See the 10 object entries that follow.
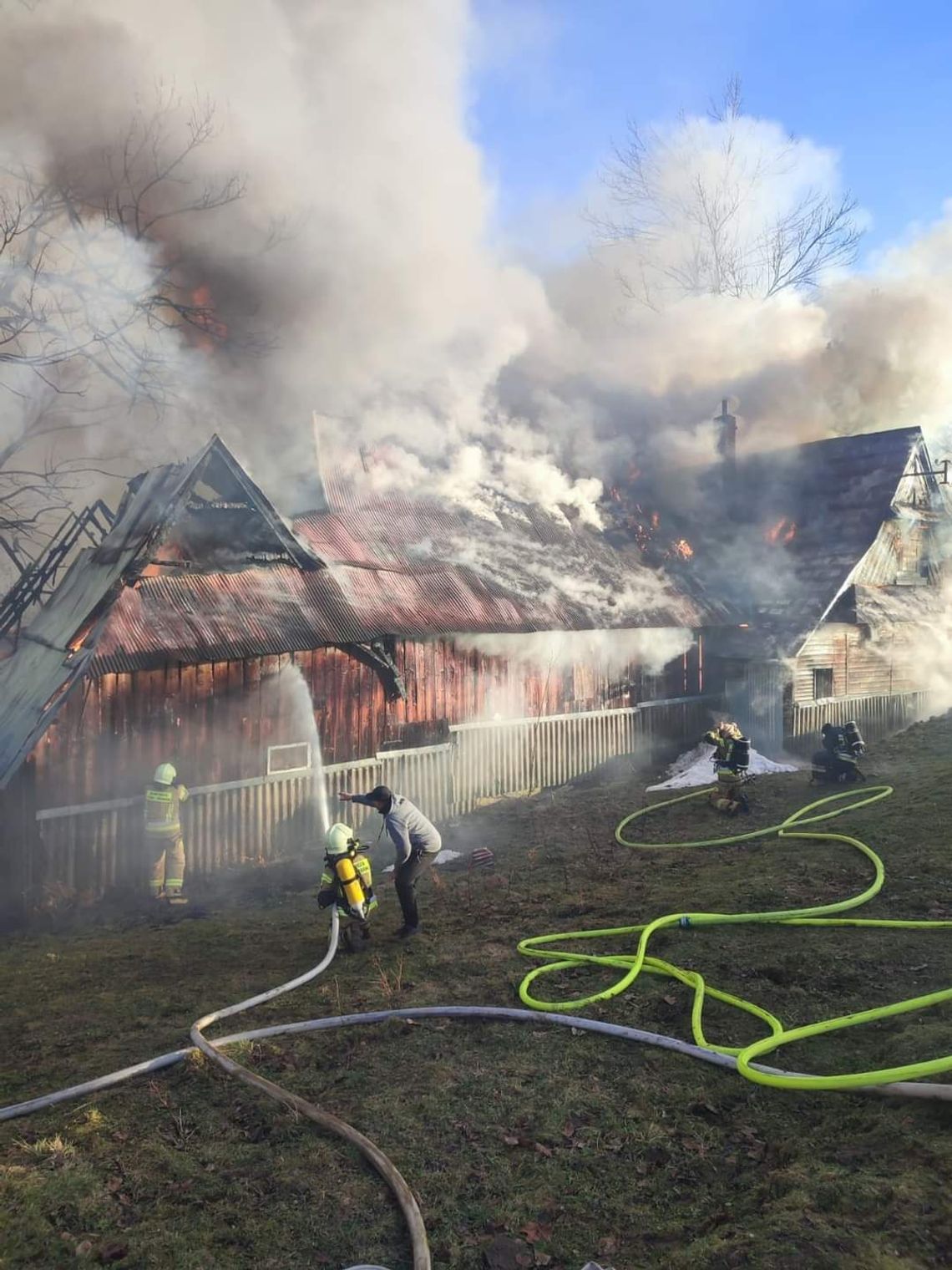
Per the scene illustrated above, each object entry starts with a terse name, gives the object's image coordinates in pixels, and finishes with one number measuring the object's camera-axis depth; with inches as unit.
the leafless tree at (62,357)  689.6
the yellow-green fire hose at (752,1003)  171.1
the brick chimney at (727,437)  917.8
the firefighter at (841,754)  518.6
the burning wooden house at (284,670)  412.8
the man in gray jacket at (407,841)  330.0
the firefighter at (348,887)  315.3
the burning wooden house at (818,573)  774.5
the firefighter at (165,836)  410.9
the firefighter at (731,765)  480.4
